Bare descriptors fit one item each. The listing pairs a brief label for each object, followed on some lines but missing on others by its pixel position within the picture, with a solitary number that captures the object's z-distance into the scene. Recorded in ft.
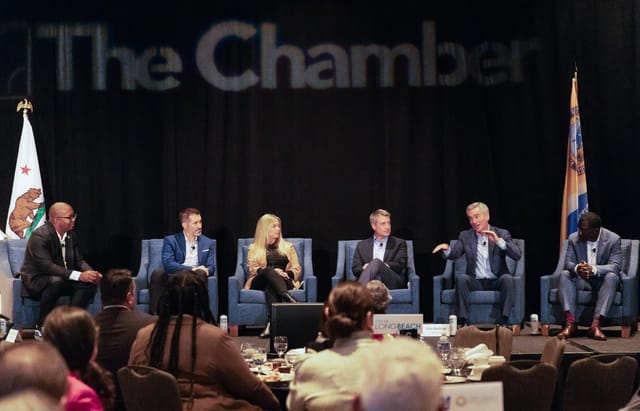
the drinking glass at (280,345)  28.27
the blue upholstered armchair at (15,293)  45.86
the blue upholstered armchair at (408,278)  45.98
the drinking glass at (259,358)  26.67
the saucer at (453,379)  24.26
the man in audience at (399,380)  10.80
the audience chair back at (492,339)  28.76
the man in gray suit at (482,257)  46.14
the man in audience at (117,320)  23.07
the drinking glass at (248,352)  26.63
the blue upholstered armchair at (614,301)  44.72
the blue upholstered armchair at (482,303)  46.18
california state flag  49.53
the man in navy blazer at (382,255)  46.81
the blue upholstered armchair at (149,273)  46.53
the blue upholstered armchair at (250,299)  46.18
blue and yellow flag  48.70
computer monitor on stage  30.20
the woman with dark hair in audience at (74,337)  15.96
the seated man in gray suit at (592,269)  44.17
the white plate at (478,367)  25.33
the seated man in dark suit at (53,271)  44.84
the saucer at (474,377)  24.74
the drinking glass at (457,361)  25.33
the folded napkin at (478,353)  25.65
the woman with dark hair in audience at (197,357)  20.75
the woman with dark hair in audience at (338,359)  18.01
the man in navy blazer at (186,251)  47.08
